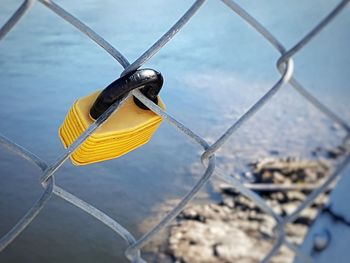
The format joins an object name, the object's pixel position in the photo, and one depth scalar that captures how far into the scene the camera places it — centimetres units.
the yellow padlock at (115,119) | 42
